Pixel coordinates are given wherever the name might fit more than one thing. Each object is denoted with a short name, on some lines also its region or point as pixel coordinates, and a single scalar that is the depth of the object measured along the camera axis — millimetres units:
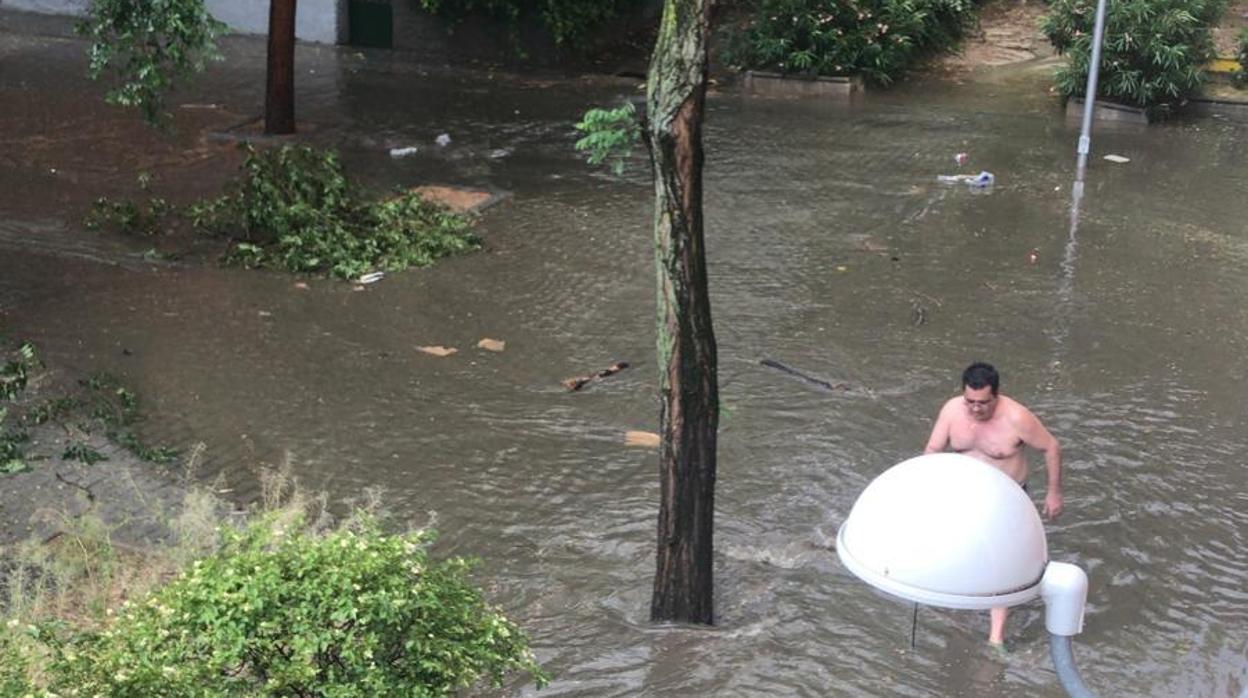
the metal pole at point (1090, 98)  13320
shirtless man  6348
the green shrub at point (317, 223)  10820
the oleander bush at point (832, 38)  17562
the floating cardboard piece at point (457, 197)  12377
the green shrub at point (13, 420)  7102
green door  19953
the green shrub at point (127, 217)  11484
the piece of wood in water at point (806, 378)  8773
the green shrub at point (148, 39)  9734
